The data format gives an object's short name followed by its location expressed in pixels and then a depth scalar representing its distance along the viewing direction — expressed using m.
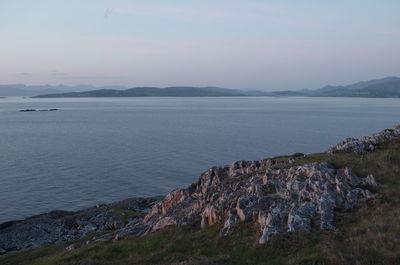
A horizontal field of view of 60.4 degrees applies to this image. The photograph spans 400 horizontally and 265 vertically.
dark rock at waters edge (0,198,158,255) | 41.44
